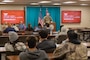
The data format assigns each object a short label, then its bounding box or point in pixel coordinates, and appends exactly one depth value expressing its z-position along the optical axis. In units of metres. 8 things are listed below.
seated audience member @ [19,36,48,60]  2.60
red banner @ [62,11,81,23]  14.51
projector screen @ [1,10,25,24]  13.56
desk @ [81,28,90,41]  11.00
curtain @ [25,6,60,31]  13.84
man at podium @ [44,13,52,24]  11.50
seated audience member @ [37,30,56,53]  3.66
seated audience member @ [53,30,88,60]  3.14
